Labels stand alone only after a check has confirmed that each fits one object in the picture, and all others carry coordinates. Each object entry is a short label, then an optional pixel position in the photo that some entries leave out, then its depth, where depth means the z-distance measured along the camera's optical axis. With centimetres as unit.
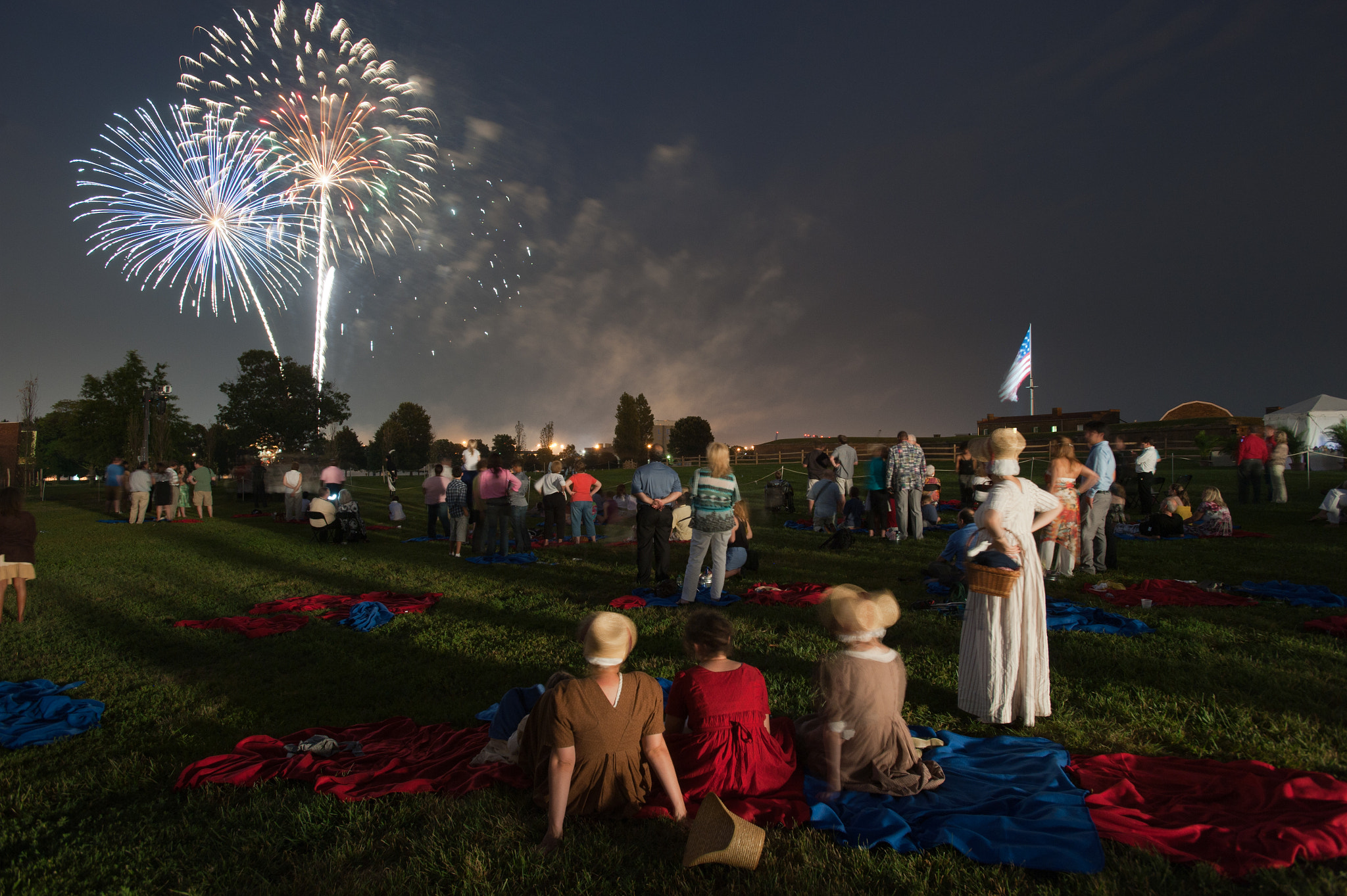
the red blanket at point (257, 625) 752
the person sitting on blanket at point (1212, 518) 1305
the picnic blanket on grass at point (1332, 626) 627
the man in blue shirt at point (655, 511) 902
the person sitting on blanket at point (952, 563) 793
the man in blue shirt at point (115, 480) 2300
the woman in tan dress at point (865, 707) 353
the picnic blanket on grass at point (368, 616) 766
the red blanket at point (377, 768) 368
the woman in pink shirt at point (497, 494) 1264
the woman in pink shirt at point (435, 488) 1573
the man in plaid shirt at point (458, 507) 1314
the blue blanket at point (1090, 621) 661
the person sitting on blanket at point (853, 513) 1441
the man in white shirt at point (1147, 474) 1488
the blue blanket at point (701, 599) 830
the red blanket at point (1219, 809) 282
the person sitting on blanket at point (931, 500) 1412
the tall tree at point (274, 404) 6438
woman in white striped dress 442
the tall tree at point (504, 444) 10188
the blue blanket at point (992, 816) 294
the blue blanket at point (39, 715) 456
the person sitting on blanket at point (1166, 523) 1312
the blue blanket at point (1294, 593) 760
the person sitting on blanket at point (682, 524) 1285
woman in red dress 349
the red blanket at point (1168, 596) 770
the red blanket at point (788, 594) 826
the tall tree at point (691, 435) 10206
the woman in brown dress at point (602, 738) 314
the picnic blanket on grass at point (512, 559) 1230
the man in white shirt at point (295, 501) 2098
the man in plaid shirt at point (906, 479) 1276
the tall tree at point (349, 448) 9050
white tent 3206
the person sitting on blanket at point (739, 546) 977
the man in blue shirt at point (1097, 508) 947
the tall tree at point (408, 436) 9521
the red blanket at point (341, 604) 846
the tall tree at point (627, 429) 9425
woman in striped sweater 796
